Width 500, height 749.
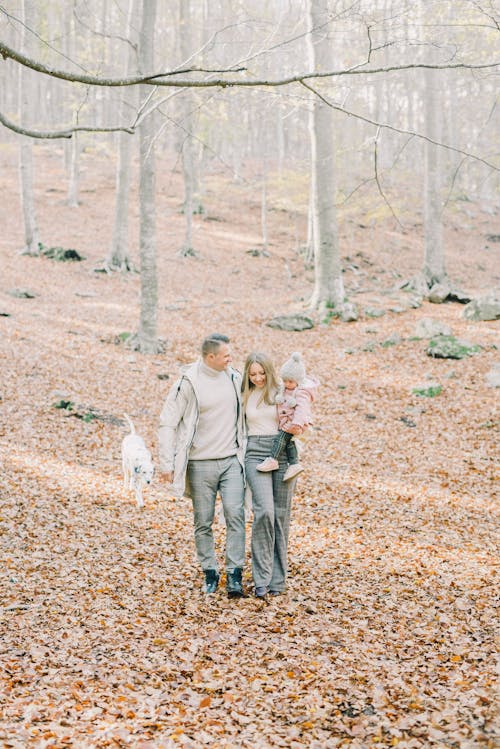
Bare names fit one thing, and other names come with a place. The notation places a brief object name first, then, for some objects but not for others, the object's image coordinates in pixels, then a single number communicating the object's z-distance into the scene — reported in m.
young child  5.14
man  5.15
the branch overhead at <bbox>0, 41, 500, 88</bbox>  4.36
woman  5.24
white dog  7.66
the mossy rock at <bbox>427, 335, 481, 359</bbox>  13.44
